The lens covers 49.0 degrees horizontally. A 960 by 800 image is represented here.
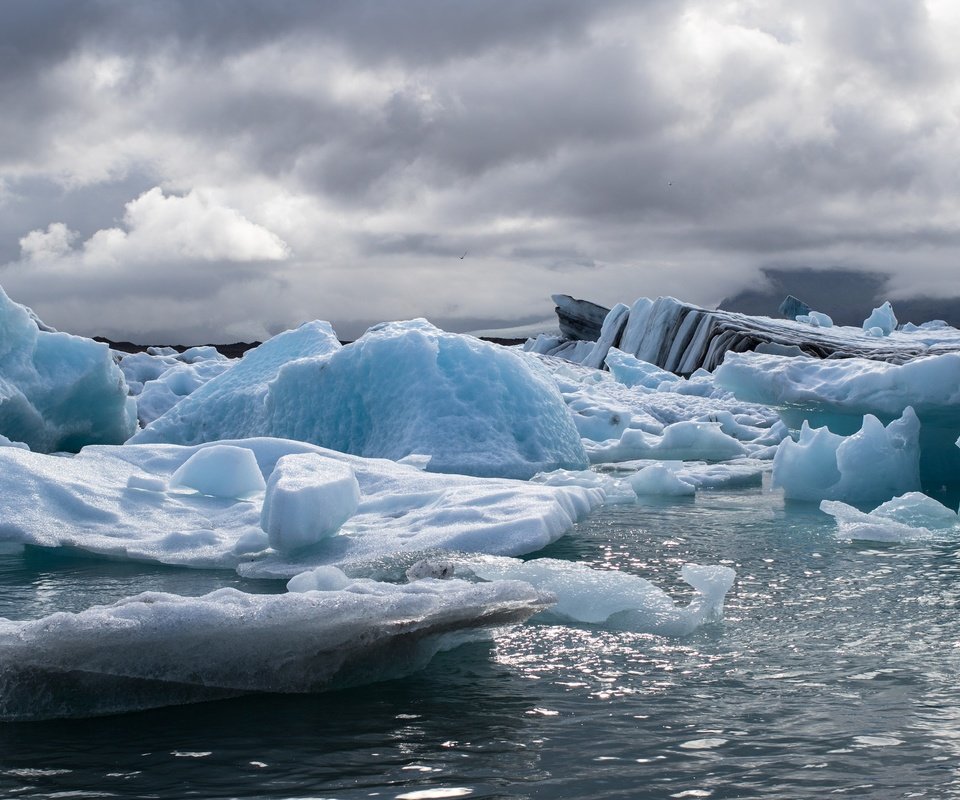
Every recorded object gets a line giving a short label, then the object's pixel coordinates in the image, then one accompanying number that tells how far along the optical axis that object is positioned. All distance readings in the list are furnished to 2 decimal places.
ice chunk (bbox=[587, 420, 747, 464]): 14.33
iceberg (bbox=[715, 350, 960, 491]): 9.43
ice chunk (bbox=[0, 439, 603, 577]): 6.01
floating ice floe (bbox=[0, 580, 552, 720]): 3.40
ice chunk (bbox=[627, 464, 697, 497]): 9.64
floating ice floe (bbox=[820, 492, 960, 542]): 7.00
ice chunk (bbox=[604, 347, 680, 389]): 22.48
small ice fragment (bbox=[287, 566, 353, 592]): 4.71
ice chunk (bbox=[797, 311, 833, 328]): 29.78
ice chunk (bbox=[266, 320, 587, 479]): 10.89
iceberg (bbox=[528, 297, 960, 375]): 22.75
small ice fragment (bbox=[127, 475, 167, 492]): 7.37
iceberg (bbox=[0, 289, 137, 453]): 11.36
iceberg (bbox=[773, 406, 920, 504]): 9.39
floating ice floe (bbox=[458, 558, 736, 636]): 4.49
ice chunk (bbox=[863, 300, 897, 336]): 30.15
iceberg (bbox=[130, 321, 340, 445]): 12.34
